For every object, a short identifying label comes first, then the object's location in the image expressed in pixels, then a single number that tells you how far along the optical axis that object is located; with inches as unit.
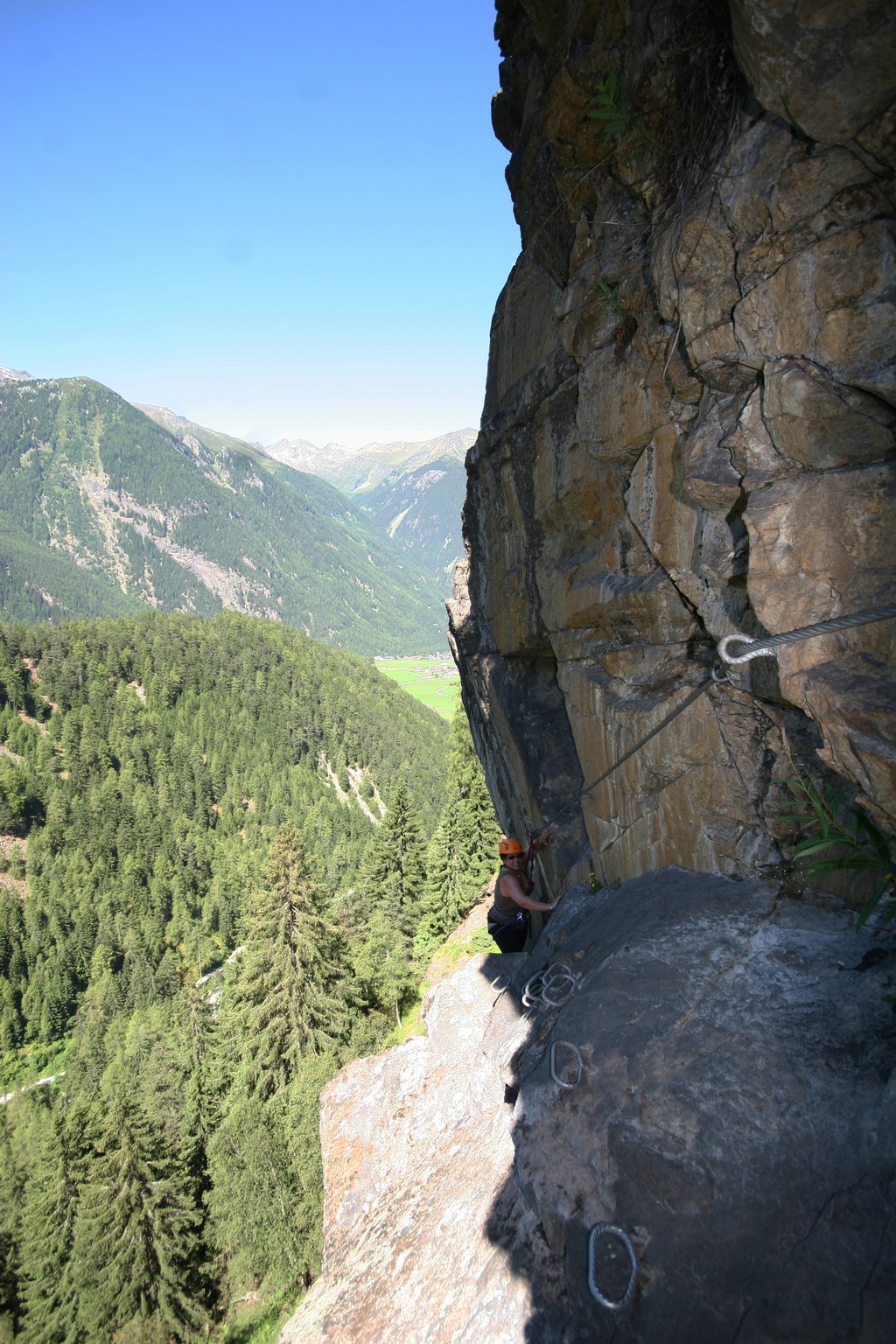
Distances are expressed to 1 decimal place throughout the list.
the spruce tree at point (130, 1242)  604.7
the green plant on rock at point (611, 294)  261.0
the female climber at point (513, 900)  347.6
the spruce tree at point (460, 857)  1003.9
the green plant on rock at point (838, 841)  163.6
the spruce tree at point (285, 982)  721.6
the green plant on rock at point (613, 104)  231.8
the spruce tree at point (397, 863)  1089.4
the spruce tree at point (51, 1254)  634.2
